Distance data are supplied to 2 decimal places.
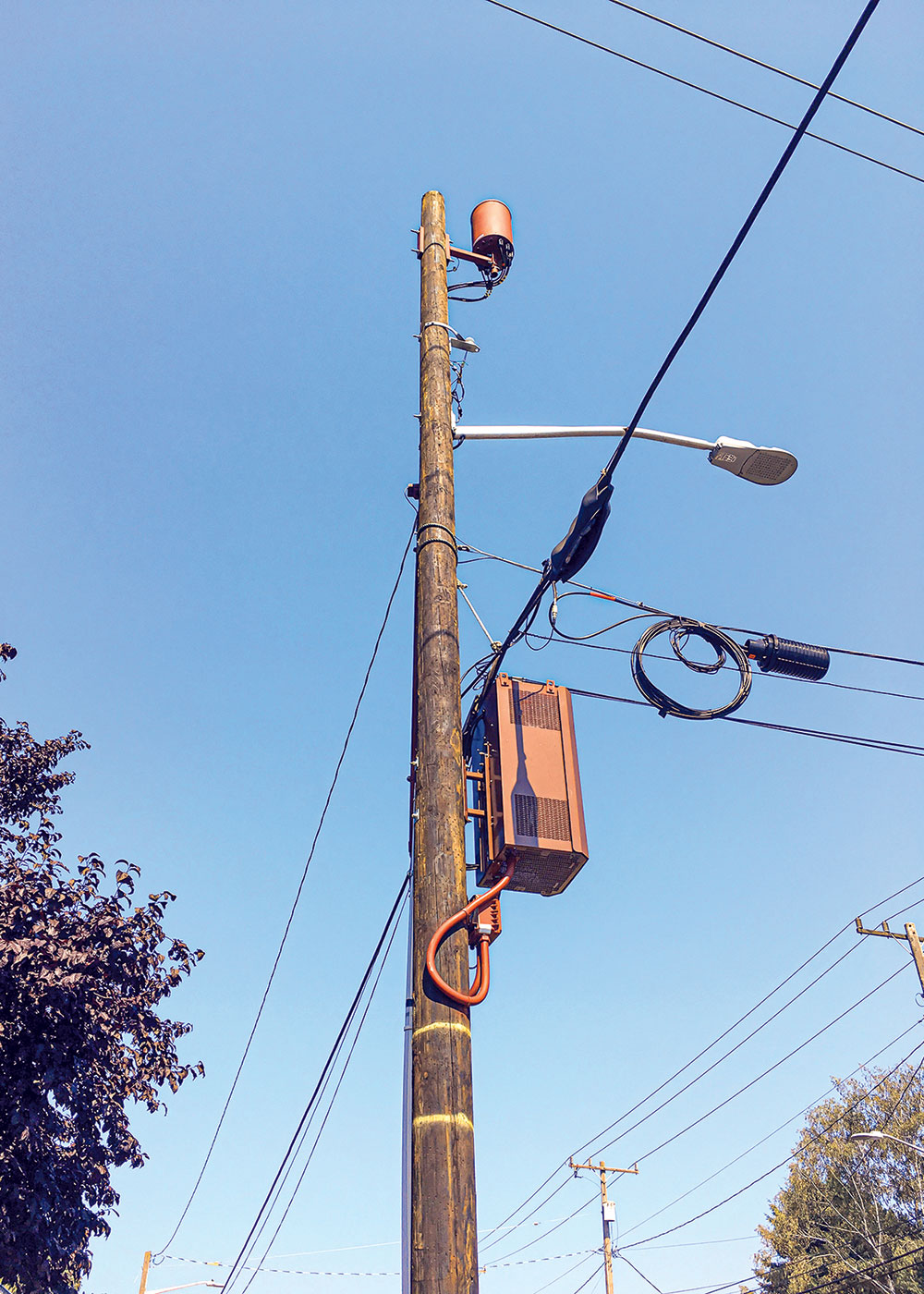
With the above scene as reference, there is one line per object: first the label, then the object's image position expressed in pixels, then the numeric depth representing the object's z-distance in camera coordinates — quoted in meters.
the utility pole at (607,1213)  26.44
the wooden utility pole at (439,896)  3.43
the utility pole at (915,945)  21.66
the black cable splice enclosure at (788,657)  7.36
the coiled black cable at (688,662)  6.89
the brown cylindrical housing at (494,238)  7.45
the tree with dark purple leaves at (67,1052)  8.73
